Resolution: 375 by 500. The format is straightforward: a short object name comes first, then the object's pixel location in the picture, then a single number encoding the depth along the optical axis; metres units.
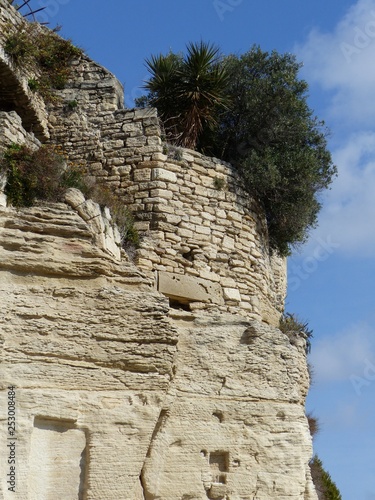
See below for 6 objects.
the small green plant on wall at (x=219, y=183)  13.46
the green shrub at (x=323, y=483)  19.08
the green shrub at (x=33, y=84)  13.29
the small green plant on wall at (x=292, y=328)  14.46
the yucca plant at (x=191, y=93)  14.10
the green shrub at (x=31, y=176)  10.38
